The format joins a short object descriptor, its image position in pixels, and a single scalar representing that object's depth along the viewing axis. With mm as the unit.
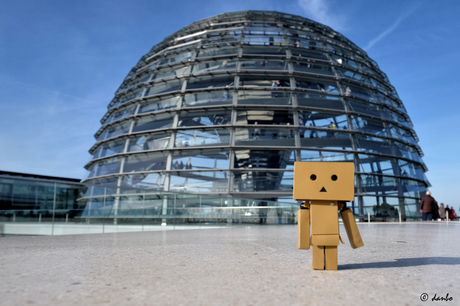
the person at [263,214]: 13617
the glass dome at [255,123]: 16578
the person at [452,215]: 22594
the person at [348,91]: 19006
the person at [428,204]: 16547
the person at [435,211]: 16969
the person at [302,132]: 17238
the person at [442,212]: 20984
